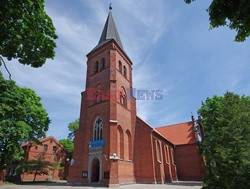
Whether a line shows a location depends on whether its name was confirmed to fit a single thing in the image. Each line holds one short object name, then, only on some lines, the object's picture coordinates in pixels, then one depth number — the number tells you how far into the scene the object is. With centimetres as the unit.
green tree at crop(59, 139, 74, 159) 4194
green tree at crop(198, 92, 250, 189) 1115
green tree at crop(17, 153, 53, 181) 2809
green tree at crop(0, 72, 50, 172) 1408
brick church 1897
